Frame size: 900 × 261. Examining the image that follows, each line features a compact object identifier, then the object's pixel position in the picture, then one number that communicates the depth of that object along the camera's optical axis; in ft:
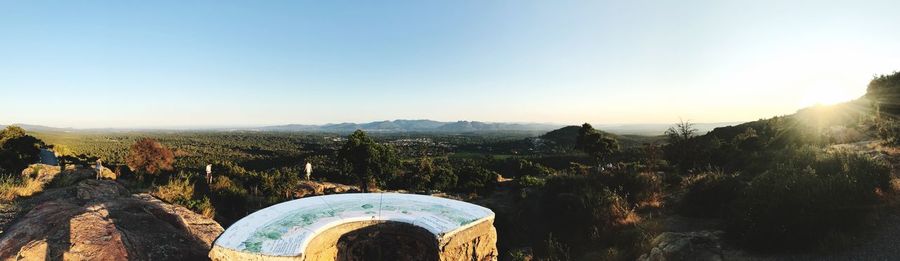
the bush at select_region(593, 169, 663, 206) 41.88
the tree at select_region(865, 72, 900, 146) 40.91
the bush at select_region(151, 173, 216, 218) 39.68
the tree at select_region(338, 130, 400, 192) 73.56
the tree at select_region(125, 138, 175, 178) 77.66
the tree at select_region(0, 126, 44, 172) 74.59
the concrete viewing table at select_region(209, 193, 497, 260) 21.97
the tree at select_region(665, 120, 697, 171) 65.00
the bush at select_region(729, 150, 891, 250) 21.33
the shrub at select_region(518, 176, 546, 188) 71.65
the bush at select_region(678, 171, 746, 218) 32.30
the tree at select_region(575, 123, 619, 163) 113.19
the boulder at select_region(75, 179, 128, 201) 36.67
